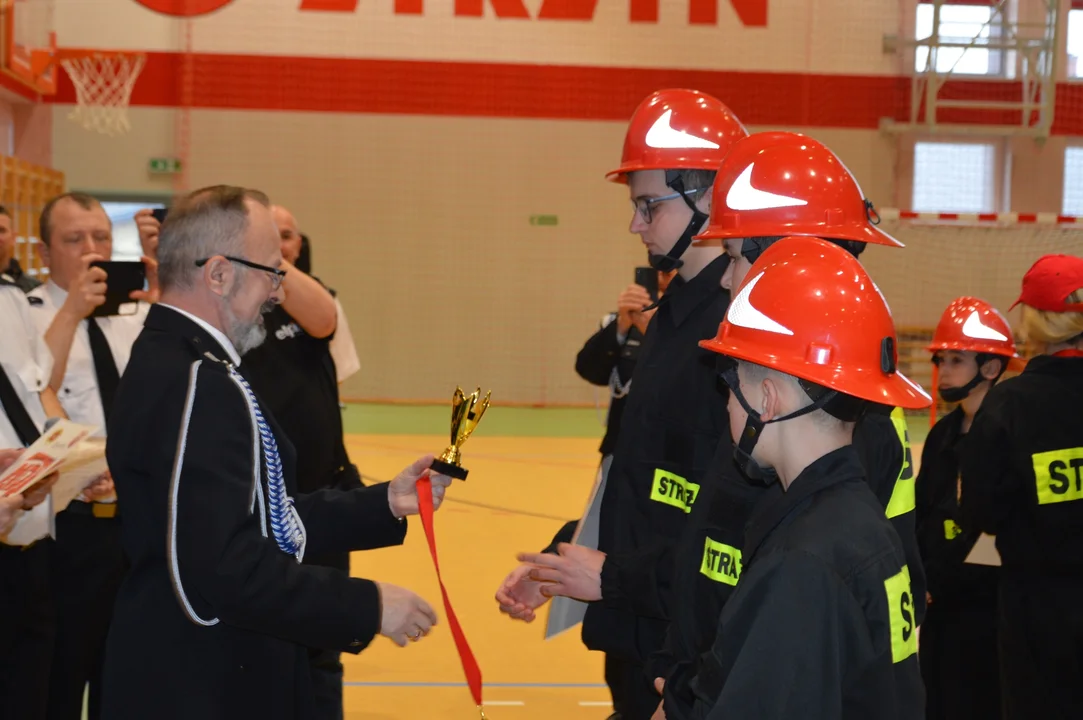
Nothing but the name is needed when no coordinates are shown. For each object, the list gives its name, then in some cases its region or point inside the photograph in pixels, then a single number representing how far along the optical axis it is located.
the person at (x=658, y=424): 2.58
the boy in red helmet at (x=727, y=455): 2.23
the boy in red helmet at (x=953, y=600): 4.14
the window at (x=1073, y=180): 16.08
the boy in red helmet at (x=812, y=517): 1.72
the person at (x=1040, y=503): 3.68
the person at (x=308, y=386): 4.30
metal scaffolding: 15.19
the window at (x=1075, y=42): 15.64
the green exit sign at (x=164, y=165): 15.38
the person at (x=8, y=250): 4.30
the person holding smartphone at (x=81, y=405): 4.06
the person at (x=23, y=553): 3.60
